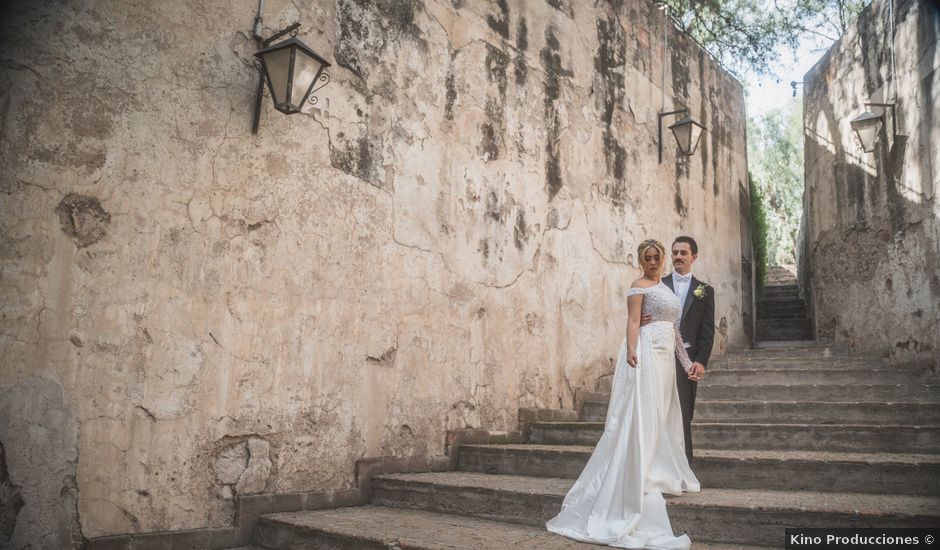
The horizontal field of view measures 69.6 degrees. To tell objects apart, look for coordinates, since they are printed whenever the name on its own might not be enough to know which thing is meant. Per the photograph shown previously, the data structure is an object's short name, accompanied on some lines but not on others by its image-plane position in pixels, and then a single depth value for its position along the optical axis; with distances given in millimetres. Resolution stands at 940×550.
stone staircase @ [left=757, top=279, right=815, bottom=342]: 10375
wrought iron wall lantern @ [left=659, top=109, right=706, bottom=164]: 7739
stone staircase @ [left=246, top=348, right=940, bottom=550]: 3441
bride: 3455
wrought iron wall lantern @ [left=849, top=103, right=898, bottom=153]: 7188
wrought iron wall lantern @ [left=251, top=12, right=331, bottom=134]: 4133
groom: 4547
